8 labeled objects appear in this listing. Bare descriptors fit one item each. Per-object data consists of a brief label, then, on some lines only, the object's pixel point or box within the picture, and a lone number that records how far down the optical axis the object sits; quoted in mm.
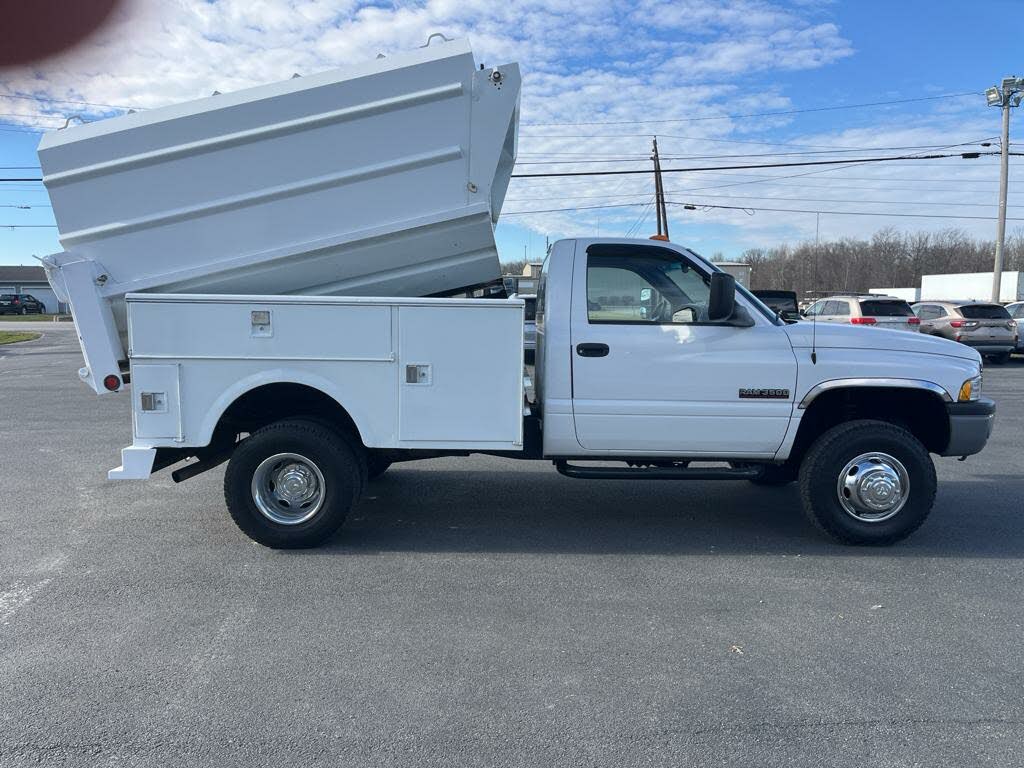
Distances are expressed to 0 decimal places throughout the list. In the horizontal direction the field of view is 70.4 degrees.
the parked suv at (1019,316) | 19422
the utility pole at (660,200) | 32531
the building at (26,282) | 79125
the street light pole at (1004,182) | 26173
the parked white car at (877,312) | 16812
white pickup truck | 4688
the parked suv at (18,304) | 55812
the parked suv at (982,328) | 18297
